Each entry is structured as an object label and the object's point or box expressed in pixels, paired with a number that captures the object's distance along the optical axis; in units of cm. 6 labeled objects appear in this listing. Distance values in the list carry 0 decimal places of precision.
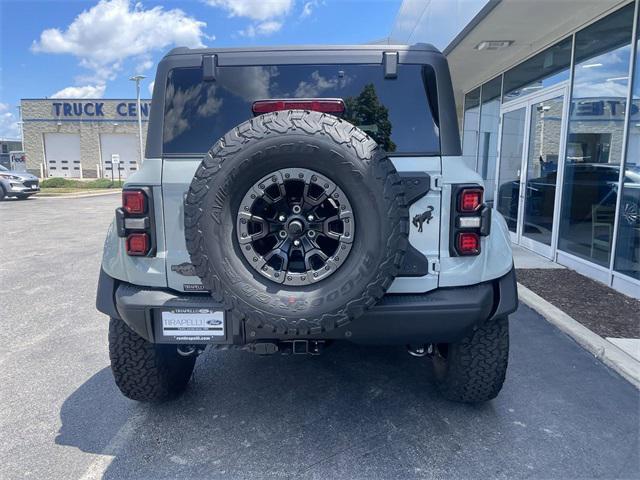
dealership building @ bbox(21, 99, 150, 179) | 3769
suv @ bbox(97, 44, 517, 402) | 213
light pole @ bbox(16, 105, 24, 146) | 3832
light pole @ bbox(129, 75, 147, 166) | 2933
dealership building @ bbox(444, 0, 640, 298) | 543
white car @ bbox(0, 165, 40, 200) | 1895
